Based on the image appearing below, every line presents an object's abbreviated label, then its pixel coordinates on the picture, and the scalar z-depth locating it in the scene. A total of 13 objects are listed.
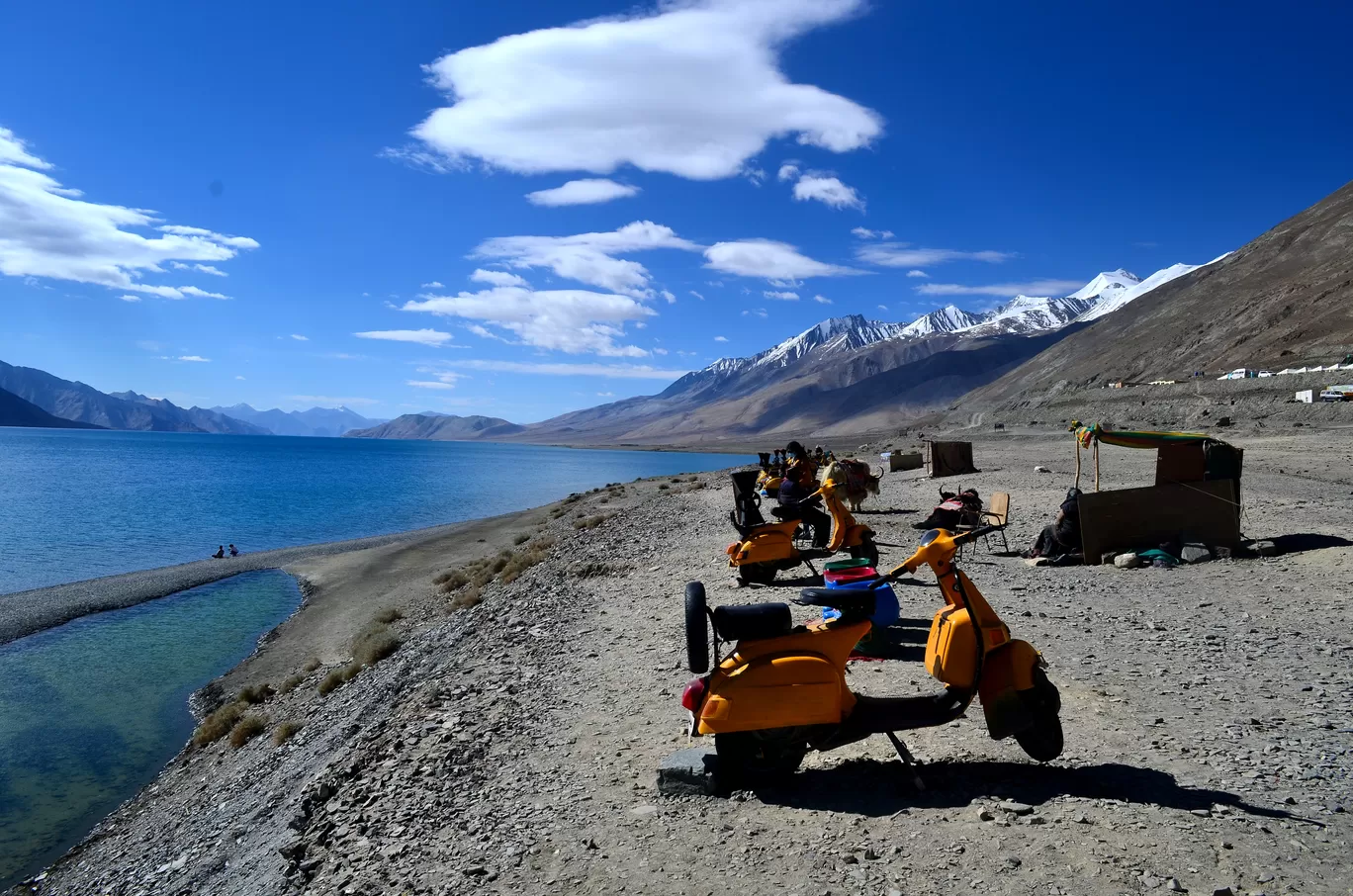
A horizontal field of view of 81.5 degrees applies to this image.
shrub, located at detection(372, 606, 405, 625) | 18.27
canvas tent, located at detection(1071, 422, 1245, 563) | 11.37
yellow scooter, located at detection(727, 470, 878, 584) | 10.41
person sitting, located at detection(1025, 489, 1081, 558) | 11.87
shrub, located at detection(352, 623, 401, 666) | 13.80
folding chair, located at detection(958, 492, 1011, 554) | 13.12
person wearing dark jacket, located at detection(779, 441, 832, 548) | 11.81
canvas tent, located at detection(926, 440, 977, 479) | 28.38
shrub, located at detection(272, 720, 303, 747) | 10.73
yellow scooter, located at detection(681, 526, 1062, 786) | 4.62
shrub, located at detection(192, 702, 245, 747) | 12.56
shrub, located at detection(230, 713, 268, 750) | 11.84
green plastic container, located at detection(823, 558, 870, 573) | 7.36
